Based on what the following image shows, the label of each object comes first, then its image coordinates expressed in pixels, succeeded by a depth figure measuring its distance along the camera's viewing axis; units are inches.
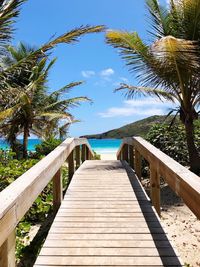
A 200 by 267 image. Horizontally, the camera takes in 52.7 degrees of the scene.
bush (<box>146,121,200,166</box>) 224.1
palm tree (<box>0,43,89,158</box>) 387.2
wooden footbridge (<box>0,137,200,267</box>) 55.2
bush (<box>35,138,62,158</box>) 345.6
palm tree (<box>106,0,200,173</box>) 186.2
